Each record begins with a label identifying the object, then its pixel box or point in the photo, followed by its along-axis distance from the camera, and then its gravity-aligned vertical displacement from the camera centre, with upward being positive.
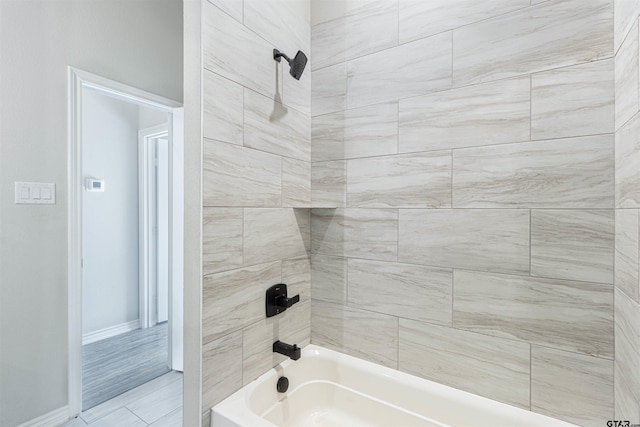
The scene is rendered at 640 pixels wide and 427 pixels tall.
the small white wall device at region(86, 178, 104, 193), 2.95 +0.23
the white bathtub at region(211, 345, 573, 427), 1.18 -0.84
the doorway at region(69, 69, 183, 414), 2.37 -0.32
